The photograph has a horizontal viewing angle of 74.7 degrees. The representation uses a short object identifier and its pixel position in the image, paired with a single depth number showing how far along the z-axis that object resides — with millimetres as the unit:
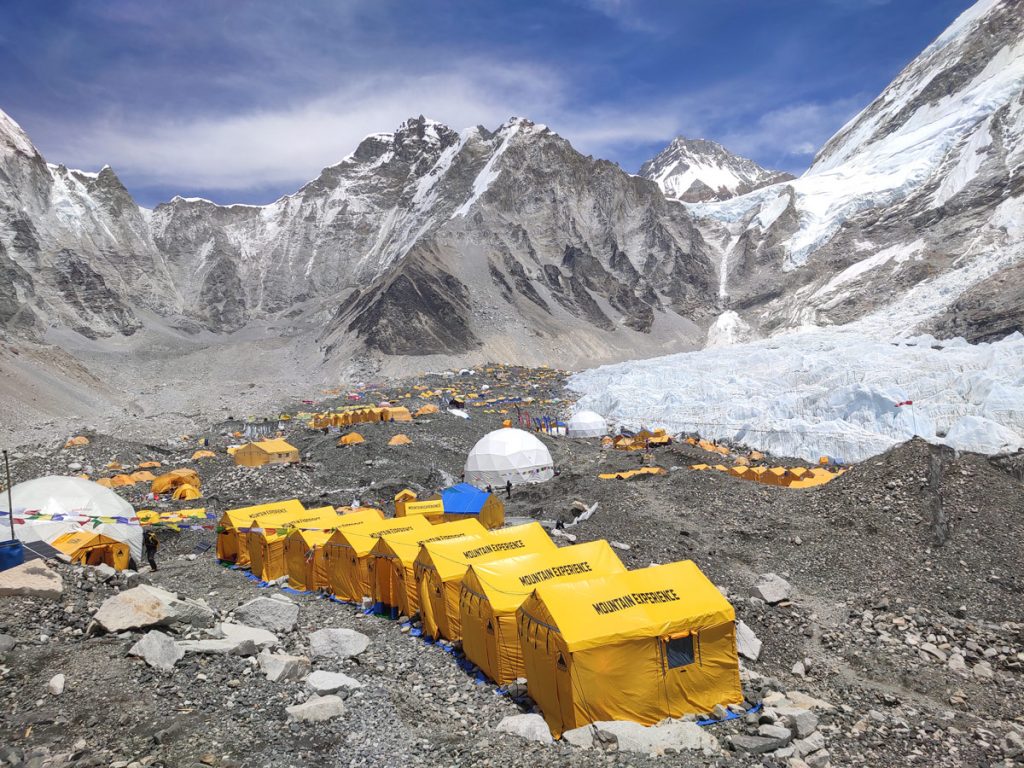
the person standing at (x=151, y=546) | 17156
